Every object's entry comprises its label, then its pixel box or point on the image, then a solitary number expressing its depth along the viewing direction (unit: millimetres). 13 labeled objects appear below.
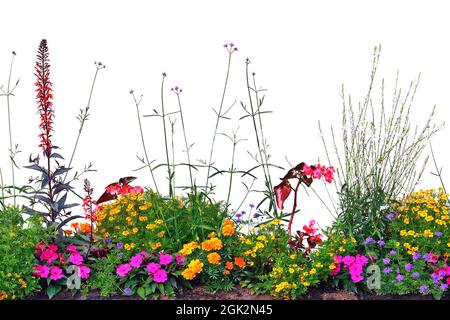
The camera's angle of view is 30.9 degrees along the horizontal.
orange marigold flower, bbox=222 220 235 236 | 6141
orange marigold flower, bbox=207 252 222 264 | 5906
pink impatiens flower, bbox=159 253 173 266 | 5898
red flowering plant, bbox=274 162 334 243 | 6250
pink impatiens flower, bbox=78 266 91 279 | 5953
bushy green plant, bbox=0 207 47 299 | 5793
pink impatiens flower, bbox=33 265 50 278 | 5910
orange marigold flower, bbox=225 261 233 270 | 5949
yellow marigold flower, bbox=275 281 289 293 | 5718
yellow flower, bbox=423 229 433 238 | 6012
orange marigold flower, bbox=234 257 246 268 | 5973
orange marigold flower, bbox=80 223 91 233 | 6457
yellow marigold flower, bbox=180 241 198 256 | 5926
